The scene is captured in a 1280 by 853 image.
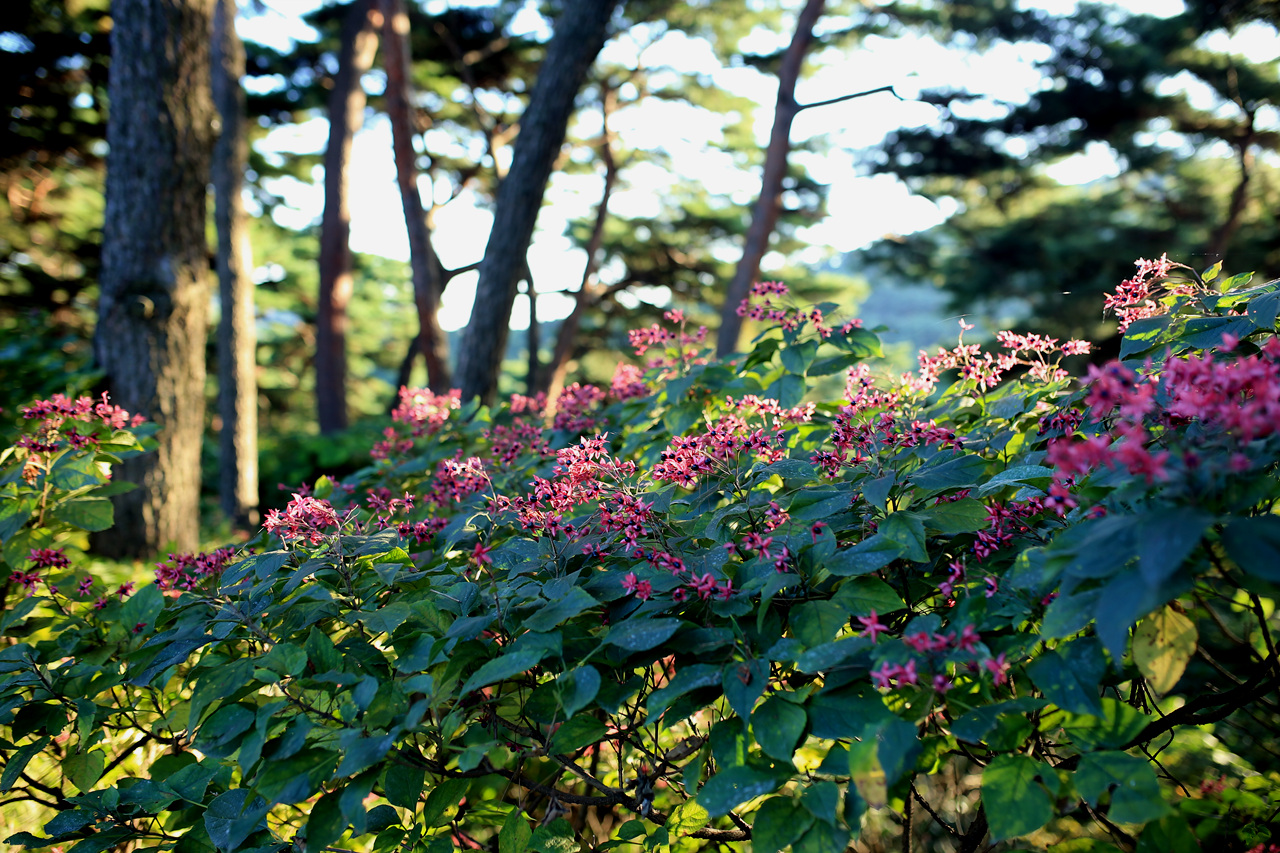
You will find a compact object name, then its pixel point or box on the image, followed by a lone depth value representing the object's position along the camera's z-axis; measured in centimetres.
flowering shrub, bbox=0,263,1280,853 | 108
